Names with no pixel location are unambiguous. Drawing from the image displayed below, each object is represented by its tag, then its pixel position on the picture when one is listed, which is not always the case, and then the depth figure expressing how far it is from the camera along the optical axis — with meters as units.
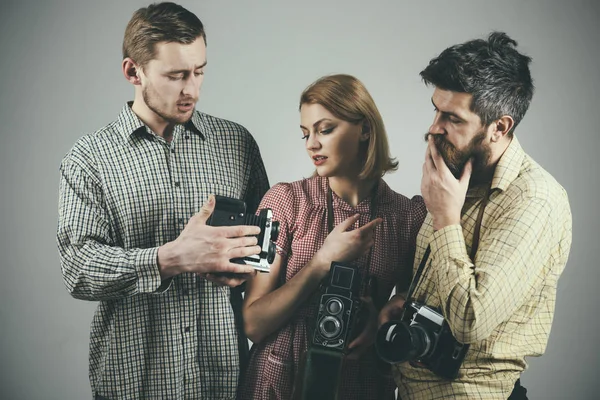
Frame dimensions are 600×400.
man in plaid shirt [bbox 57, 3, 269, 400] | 1.90
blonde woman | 2.01
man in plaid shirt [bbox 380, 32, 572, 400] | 1.63
